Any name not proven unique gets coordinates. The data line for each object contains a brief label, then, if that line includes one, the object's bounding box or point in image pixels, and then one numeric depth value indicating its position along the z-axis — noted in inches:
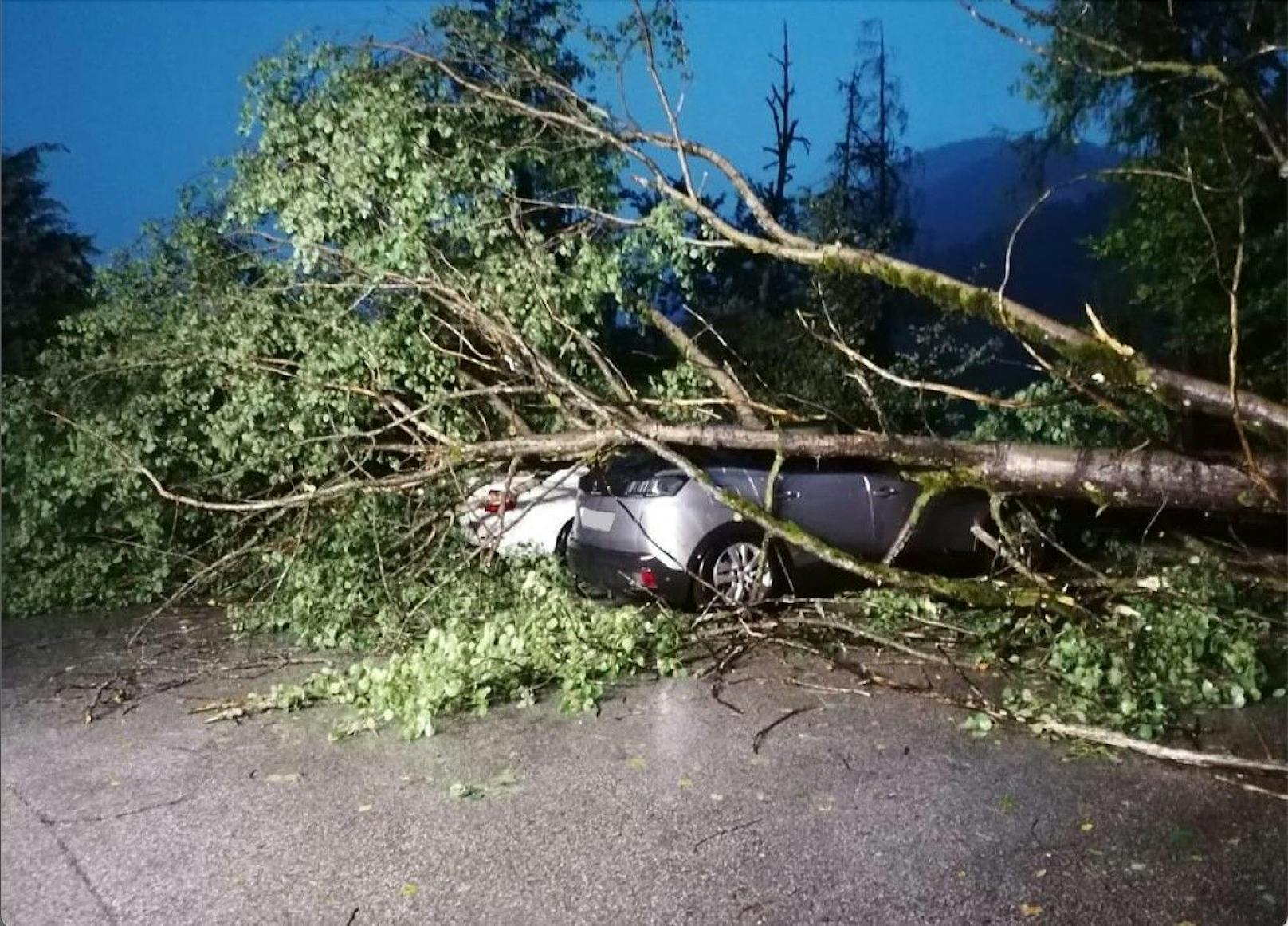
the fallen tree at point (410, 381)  274.4
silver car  288.2
